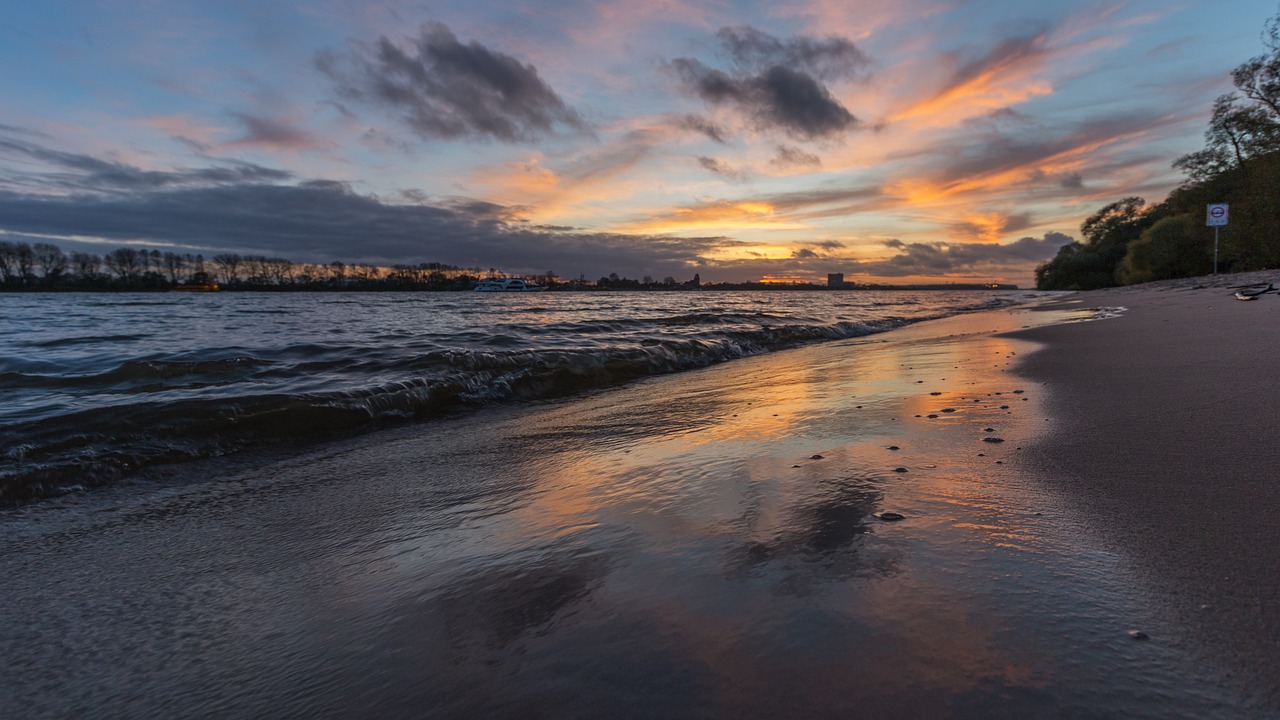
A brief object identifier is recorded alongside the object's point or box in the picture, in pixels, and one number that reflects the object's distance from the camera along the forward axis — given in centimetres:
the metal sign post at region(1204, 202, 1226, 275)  2388
